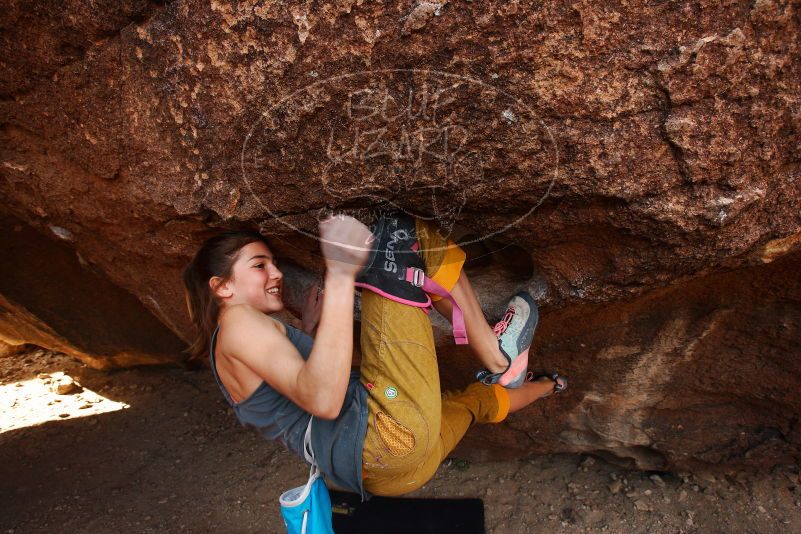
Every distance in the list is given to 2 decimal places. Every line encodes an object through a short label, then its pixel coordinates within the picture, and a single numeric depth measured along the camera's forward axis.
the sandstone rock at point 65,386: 3.81
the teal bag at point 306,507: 1.78
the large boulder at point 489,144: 1.33
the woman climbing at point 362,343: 1.64
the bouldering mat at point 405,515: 2.45
